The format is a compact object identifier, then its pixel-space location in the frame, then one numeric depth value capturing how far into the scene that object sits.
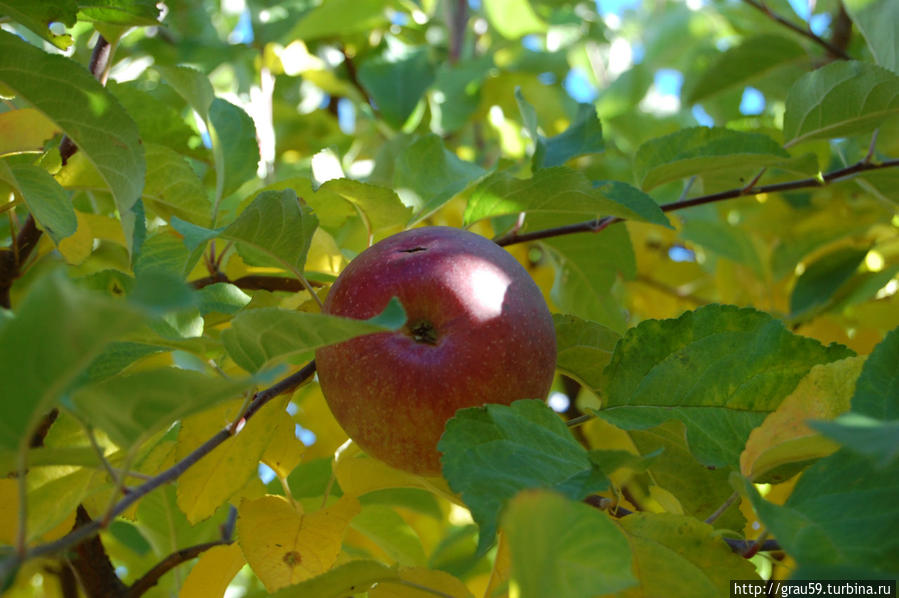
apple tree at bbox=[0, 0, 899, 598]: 0.53
